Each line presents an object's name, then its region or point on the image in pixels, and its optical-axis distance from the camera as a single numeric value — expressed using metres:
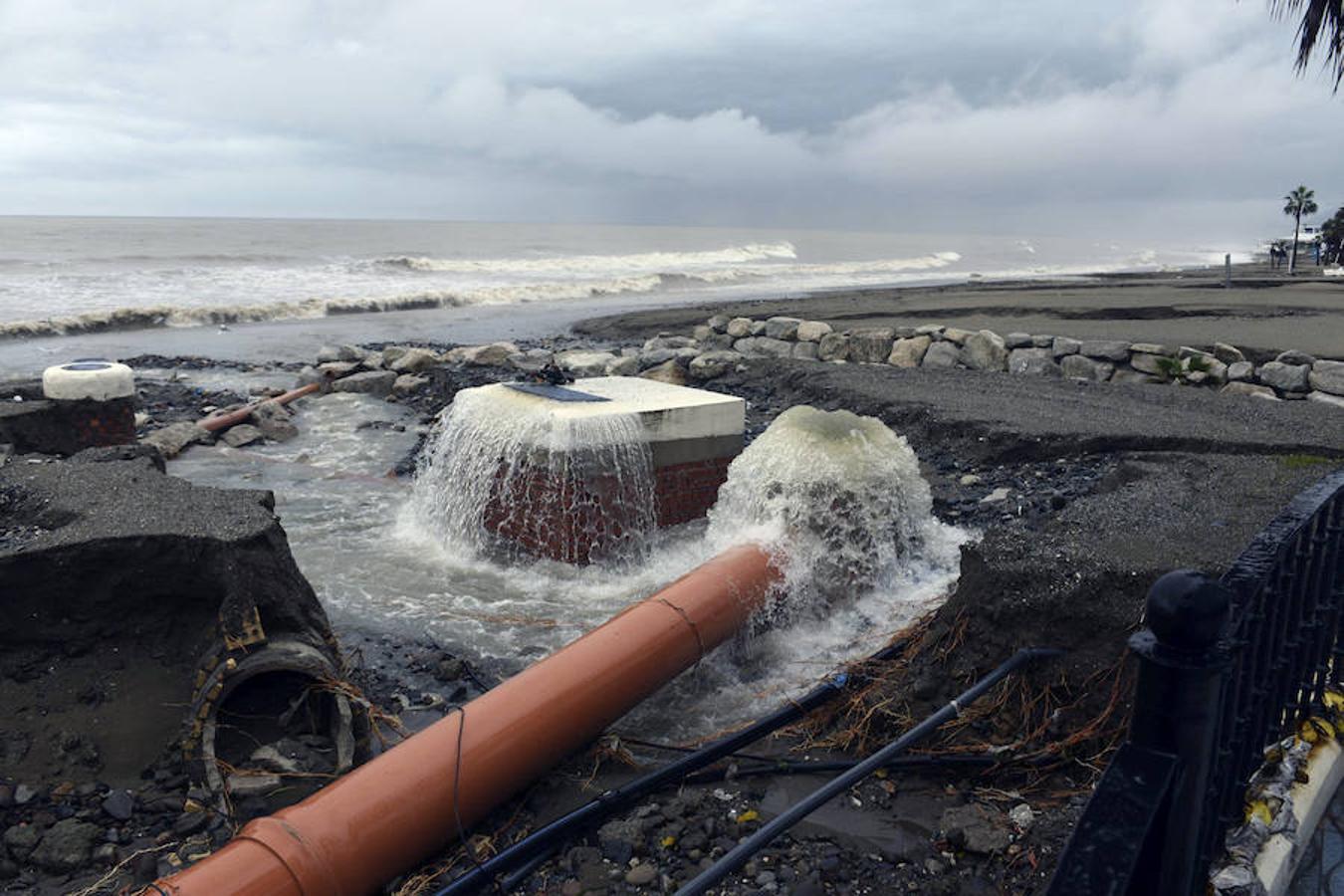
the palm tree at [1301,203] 66.69
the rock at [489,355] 17.02
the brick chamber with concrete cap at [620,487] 7.66
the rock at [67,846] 3.98
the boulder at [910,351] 15.50
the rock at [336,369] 17.12
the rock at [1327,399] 10.88
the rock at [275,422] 13.43
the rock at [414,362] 17.05
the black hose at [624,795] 3.73
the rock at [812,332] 18.00
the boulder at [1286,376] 11.58
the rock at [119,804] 4.24
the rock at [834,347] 16.78
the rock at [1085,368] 13.34
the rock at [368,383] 16.38
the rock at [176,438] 12.06
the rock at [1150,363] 12.76
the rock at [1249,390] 11.61
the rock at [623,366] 15.32
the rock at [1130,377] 12.99
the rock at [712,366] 15.32
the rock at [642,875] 3.77
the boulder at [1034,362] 14.04
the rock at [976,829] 3.67
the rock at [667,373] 14.87
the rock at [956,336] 15.36
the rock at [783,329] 18.73
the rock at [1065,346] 14.07
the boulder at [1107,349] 13.45
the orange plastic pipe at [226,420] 13.20
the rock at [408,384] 16.06
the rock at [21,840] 4.02
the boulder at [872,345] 16.11
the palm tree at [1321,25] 7.71
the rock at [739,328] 20.20
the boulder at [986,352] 14.66
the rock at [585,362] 15.64
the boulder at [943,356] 15.08
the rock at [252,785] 4.37
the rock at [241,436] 12.98
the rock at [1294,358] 12.12
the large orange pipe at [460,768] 3.42
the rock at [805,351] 17.64
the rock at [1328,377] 11.16
